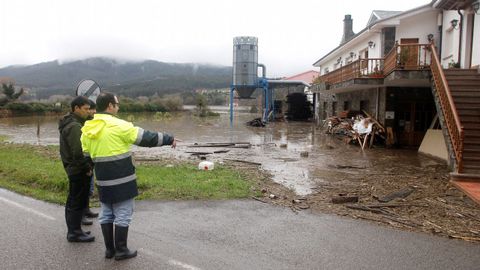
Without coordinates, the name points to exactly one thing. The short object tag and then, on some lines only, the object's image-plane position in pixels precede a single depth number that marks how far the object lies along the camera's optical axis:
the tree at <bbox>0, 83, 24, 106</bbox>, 52.94
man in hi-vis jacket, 4.16
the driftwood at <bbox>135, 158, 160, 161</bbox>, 12.36
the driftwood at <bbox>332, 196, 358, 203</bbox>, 7.01
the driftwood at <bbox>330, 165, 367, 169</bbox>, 11.66
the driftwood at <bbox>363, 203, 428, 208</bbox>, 6.79
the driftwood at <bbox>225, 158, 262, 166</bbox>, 12.00
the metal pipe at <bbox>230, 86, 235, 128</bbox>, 35.66
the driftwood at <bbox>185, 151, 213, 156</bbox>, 14.17
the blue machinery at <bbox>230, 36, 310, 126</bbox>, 35.19
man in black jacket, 4.94
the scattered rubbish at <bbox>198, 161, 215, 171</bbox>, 10.04
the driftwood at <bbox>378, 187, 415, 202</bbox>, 7.33
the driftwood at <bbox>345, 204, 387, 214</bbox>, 6.47
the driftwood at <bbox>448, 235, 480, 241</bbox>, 5.21
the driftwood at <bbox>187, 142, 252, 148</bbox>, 16.99
